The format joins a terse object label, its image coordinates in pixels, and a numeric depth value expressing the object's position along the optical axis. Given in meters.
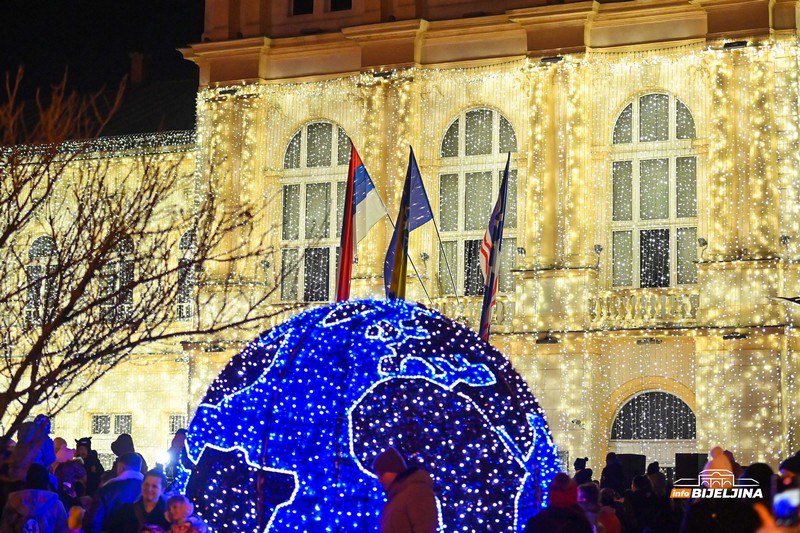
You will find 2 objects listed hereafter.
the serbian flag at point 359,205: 26.88
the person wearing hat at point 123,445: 16.17
